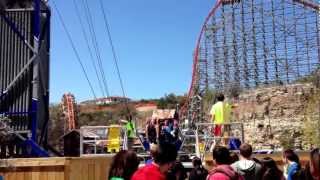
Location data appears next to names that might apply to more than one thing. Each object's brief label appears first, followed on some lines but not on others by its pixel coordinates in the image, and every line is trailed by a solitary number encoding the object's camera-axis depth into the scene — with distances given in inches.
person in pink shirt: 135.9
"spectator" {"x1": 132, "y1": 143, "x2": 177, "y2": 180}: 126.4
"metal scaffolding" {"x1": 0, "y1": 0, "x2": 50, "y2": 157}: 309.1
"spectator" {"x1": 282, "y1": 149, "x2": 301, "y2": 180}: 188.9
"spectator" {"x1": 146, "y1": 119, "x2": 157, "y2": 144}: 392.5
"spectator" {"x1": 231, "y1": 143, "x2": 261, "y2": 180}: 175.3
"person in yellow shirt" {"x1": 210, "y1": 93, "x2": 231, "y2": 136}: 329.9
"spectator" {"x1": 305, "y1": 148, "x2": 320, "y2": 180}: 130.5
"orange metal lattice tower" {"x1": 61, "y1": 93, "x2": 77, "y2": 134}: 1101.6
